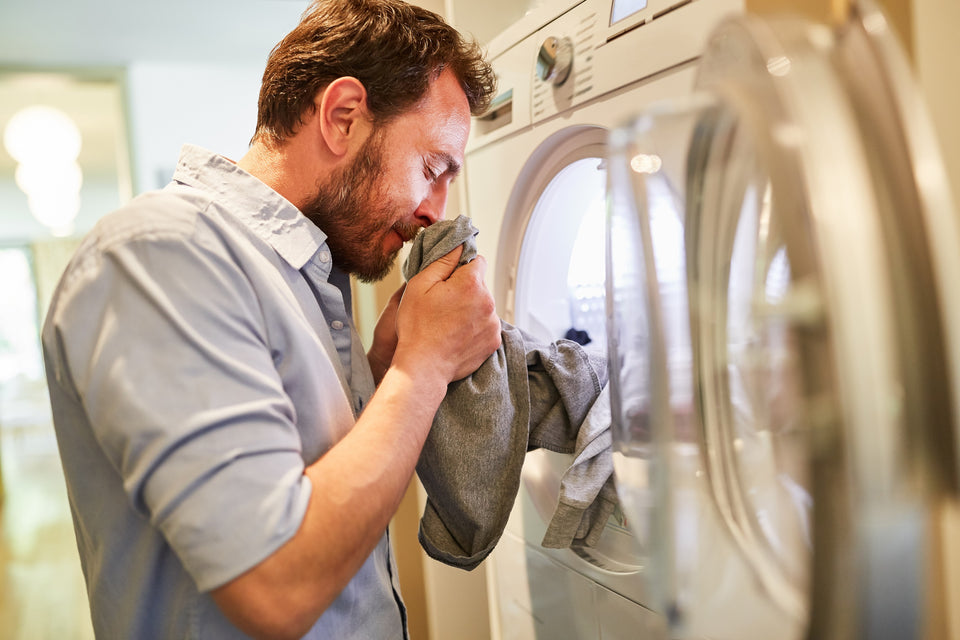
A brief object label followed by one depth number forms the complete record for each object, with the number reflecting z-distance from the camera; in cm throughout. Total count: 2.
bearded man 52
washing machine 82
